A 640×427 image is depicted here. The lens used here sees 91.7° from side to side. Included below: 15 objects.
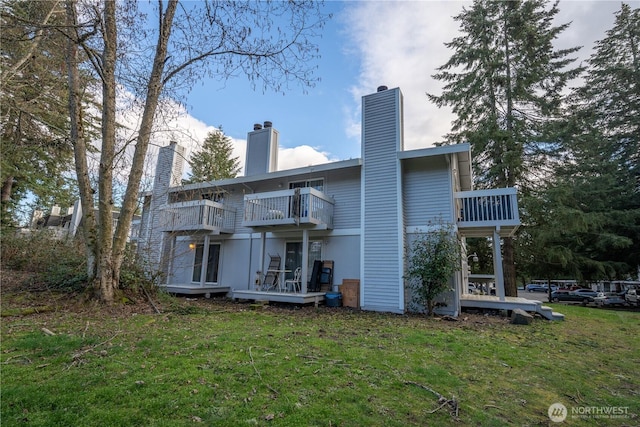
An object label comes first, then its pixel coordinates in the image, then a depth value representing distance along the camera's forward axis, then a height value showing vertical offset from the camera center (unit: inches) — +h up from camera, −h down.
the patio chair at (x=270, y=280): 429.7 -21.1
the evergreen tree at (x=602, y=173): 566.6 +206.3
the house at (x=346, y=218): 363.6 +61.6
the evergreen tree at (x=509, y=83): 586.2 +365.3
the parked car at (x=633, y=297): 670.2 -47.4
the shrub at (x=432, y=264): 321.7 +5.6
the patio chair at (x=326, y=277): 408.8 -13.6
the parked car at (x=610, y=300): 701.3 -57.8
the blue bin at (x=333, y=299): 385.1 -39.7
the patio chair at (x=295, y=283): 413.1 -22.6
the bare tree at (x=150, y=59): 247.0 +173.5
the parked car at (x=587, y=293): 897.1 -55.4
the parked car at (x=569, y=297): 826.5 -65.6
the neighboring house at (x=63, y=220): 502.9 +108.3
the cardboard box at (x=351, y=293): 380.8 -31.3
